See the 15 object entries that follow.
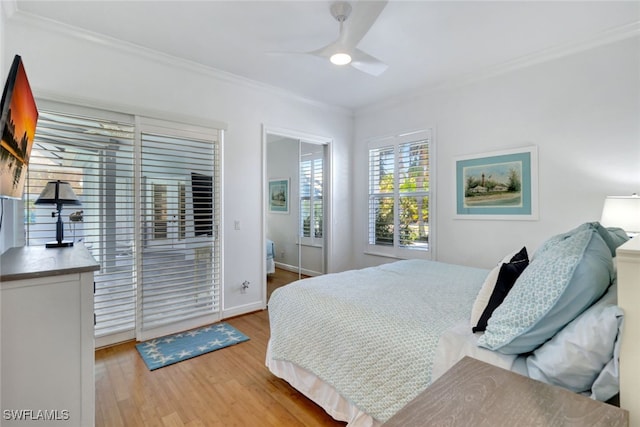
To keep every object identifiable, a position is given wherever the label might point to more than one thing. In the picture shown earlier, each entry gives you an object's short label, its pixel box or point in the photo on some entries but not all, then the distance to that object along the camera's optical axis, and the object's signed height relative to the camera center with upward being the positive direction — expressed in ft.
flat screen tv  4.44 +1.39
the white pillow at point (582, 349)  3.25 -1.55
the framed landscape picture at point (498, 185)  9.99 +0.95
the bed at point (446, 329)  3.48 -1.82
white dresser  4.22 -1.89
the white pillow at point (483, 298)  4.87 -1.41
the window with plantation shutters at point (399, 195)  12.84 +0.82
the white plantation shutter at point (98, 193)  8.09 +0.63
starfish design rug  8.42 -3.95
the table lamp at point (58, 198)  7.28 +0.41
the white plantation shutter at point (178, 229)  9.75 -0.49
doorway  13.66 +0.40
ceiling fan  6.22 +4.06
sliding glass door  8.37 +0.11
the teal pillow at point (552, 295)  3.72 -1.04
